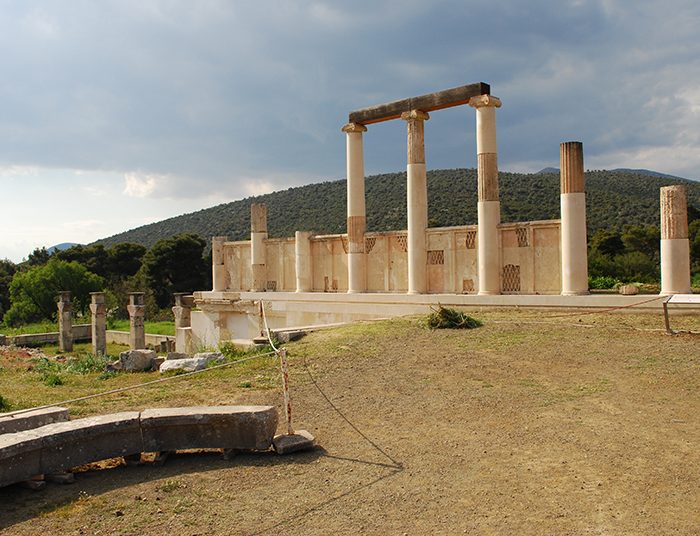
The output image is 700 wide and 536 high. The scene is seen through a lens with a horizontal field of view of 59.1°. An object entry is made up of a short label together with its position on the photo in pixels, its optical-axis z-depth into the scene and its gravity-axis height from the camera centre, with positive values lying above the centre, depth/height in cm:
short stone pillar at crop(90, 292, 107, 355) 2892 -174
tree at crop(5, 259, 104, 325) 4759 -16
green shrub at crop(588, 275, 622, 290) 2298 -32
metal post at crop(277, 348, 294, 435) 705 -143
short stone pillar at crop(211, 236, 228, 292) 2427 +67
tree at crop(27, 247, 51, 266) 6806 +353
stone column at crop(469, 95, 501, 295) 1759 +233
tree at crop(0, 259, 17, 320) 5719 +72
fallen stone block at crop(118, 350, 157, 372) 1588 -194
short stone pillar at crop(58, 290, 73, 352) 3219 -191
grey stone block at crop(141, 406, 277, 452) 685 -162
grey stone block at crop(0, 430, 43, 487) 582 -162
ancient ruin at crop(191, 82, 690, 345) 1638 +64
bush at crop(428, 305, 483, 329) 1396 -96
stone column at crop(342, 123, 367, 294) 2039 +238
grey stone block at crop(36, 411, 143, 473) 621 -161
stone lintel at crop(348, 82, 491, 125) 1788 +541
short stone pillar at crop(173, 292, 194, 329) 2516 -98
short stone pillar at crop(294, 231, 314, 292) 2178 +67
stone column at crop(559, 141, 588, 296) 1630 +144
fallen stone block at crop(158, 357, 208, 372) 1270 -172
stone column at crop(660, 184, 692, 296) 1544 +69
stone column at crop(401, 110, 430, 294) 1905 +240
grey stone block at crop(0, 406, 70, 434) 711 -154
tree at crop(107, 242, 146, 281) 5938 +246
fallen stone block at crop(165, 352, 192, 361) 1717 -197
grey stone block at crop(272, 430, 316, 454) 680 -178
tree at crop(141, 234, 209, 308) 5344 +149
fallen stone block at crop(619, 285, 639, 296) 1694 -43
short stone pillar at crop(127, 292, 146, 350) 2753 -149
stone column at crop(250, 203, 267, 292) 2289 +139
